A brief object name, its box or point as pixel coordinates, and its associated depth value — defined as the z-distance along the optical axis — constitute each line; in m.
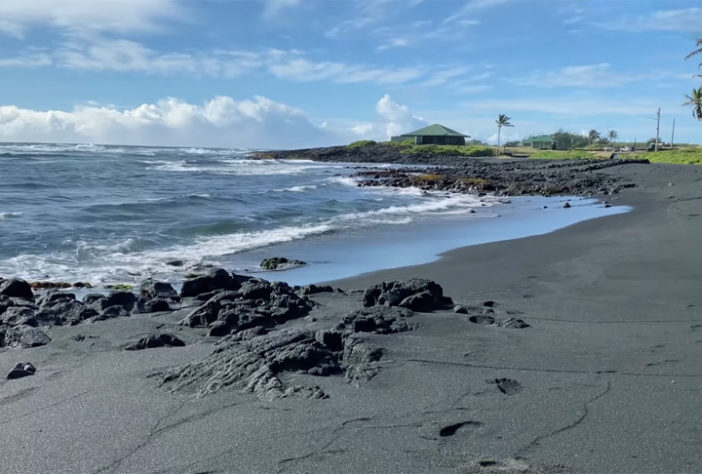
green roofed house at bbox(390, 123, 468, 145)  95.19
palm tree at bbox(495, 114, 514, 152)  97.00
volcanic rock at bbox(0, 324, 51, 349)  5.65
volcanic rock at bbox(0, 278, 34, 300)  7.67
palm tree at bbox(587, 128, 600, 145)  110.69
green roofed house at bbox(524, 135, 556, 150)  94.09
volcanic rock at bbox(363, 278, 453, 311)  6.25
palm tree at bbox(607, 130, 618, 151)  114.31
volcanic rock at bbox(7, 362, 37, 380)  4.75
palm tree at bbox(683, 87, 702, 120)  57.91
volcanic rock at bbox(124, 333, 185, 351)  5.46
